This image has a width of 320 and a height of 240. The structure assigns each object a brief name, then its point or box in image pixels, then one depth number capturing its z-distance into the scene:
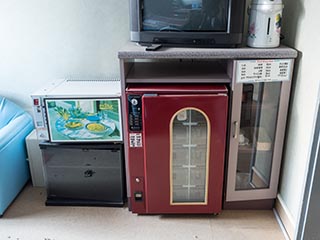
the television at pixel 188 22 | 1.67
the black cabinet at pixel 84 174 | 1.97
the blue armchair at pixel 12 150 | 1.97
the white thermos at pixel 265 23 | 1.63
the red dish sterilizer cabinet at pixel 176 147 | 1.69
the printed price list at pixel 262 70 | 1.65
